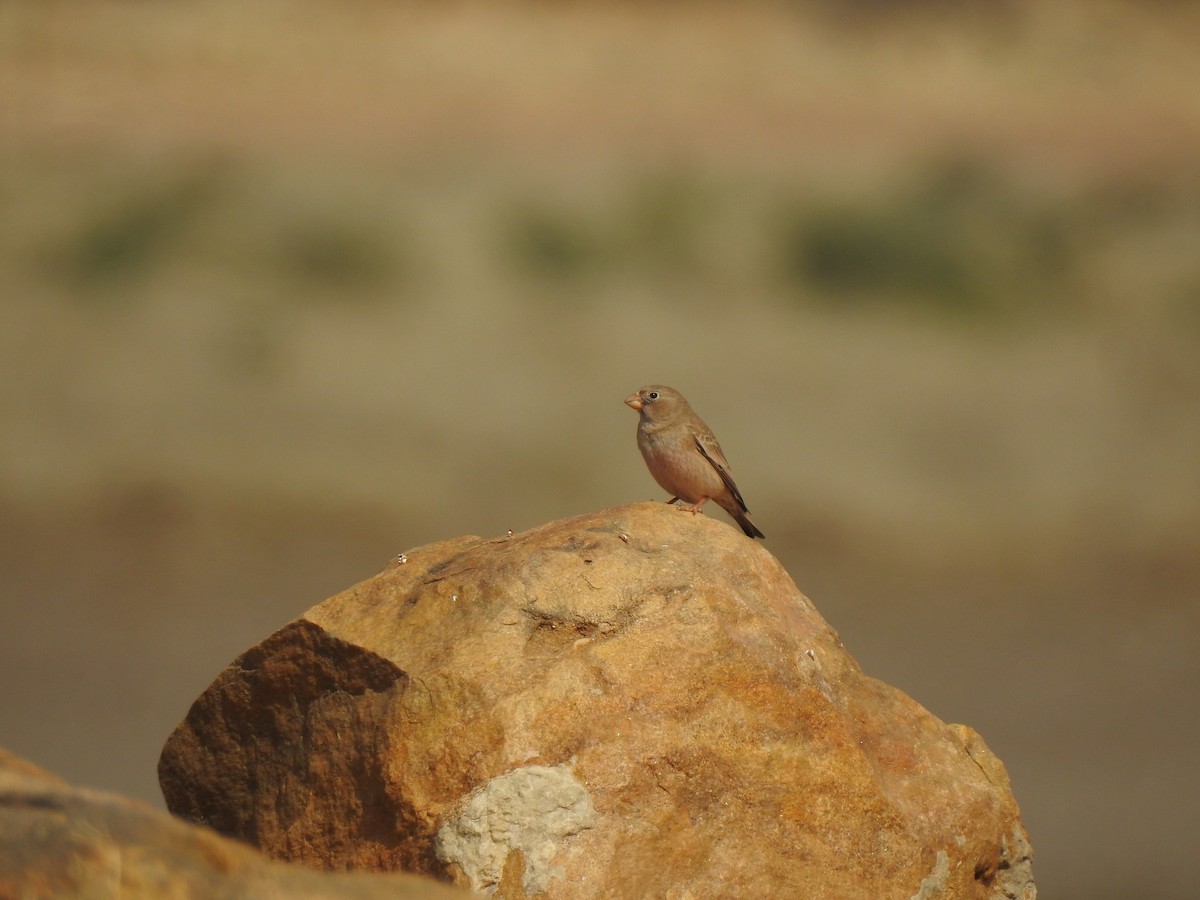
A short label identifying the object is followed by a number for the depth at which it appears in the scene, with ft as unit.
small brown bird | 53.93
